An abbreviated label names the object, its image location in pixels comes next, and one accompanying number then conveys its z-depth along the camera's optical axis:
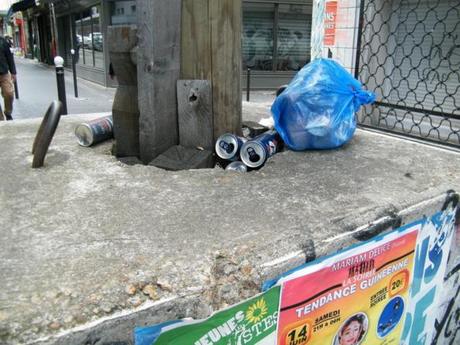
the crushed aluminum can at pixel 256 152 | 2.62
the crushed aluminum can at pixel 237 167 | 2.58
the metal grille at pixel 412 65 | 3.47
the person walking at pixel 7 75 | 8.08
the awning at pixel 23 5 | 21.16
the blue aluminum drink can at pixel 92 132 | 2.97
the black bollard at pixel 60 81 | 7.04
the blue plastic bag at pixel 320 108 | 2.78
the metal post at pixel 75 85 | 11.69
